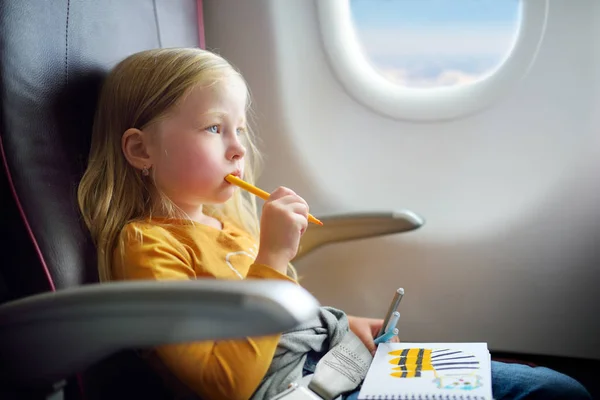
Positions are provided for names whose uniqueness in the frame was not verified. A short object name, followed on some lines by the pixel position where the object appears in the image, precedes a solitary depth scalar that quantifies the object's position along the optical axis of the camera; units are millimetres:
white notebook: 927
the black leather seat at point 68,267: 667
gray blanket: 989
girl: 983
